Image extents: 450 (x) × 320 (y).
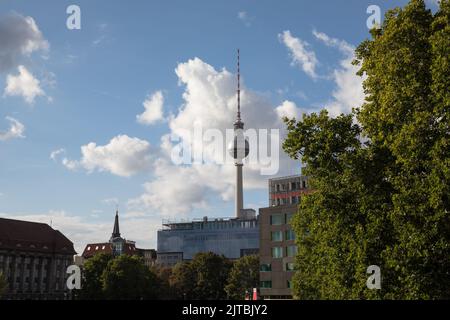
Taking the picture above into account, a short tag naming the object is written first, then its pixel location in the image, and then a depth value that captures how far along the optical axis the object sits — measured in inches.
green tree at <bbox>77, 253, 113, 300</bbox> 4330.7
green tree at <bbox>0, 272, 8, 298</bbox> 3784.5
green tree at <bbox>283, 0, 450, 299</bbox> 988.6
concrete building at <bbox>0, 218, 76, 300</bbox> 5531.5
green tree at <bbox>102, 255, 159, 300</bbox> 4183.1
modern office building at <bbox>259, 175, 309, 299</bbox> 3472.0
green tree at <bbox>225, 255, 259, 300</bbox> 4451.3
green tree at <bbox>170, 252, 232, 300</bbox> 4813.0
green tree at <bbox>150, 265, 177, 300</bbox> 4660.4
